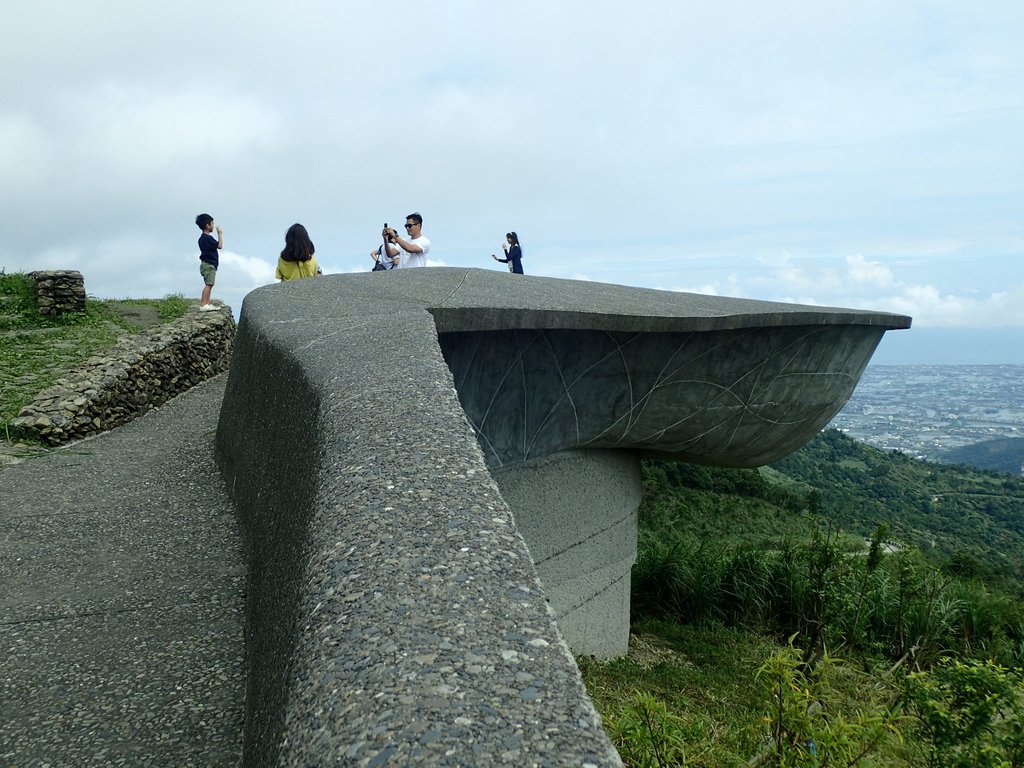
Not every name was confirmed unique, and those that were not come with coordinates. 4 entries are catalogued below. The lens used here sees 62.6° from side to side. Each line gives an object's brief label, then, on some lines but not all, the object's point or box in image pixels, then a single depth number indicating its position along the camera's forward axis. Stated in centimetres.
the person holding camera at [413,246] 1023
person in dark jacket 1428
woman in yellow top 1083
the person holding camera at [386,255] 1120
